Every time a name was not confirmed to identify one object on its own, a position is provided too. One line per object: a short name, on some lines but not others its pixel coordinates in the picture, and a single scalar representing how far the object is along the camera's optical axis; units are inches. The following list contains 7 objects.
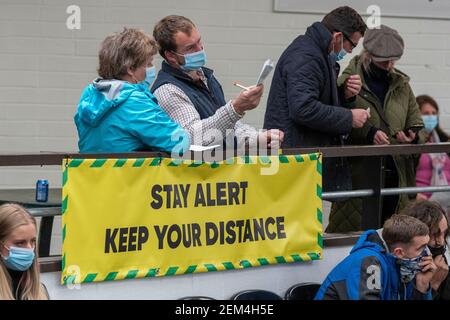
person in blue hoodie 418.0
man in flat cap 530.0
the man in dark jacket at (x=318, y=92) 479.2
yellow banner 410.6
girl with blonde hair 370.9
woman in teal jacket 414.6
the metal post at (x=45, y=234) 476.4
